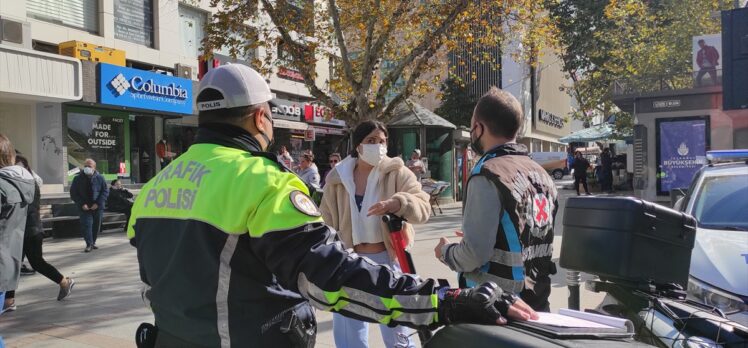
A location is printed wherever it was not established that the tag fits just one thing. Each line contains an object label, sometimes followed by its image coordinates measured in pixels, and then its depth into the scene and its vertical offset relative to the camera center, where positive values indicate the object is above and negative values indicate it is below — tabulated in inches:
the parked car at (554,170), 1321.4 -13.6
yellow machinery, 553.0 +119.7
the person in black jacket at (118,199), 532.1 -26.3
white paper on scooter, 63.0 -18.3
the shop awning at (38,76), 492.4 +87.6
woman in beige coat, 138.9 -8.5
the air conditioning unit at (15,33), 501.4 +125.6
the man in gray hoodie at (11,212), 174.9 -12.7
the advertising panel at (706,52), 697.0 +137.6
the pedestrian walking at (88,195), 397.7 -16.5
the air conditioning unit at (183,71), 684.7 +121.0
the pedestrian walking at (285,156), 573.0 +13.1
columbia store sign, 571.2 +87.1
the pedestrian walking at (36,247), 253.1 -33.6
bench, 486.0 -46.5
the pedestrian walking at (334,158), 542.2 +9.7
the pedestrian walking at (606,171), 961.5 -11.5
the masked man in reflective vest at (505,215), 95.3 -8.4
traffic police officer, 62.6 -11.5
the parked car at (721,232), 144.7 -21.8
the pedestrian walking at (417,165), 612.1 +2.3
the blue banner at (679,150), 620.9 +14.7
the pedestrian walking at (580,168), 894.4 -6.1
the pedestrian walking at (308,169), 479.7 -0.5
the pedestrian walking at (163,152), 684.7 +22.4
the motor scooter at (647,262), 104.5 -18.5
